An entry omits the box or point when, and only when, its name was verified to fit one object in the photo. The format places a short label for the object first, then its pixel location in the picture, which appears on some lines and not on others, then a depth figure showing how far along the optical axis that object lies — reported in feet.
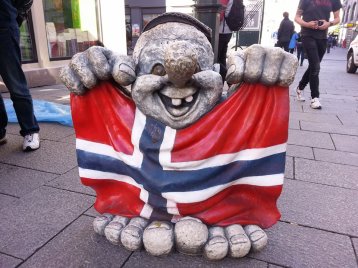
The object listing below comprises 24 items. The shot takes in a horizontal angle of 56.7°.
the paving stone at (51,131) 11.89
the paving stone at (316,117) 14.79
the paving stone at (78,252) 5.33
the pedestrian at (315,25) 15.11
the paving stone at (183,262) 5.27
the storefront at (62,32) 20.86
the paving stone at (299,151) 10.49
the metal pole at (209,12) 12.79
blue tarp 13.78
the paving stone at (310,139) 11.61
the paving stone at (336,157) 10.03
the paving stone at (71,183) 7.84
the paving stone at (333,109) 16.58
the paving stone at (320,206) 6.54
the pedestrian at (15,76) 9.36
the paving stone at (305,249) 5.39
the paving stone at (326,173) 8.54
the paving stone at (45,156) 9.20
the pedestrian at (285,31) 35.17
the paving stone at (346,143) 11.17
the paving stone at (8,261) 5.30
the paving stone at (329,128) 13.23
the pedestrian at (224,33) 15.60
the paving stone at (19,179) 7.80
